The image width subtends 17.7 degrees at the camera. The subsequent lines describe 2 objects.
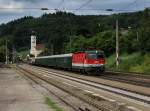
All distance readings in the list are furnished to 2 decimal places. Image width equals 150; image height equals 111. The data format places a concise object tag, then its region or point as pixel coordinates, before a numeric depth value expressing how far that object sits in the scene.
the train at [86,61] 53.47
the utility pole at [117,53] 64.31
